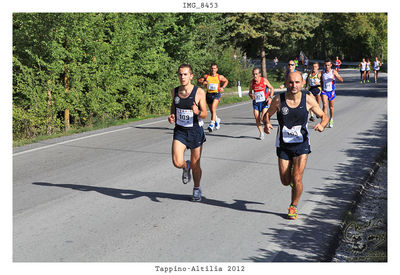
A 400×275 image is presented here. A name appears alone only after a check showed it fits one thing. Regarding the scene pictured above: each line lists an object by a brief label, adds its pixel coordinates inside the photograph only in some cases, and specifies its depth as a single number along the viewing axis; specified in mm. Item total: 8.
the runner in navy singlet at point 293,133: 6344
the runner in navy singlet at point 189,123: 7094
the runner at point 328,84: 14562
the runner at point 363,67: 35469
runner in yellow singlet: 14234
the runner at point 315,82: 14930
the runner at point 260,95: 12688
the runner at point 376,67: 36375
